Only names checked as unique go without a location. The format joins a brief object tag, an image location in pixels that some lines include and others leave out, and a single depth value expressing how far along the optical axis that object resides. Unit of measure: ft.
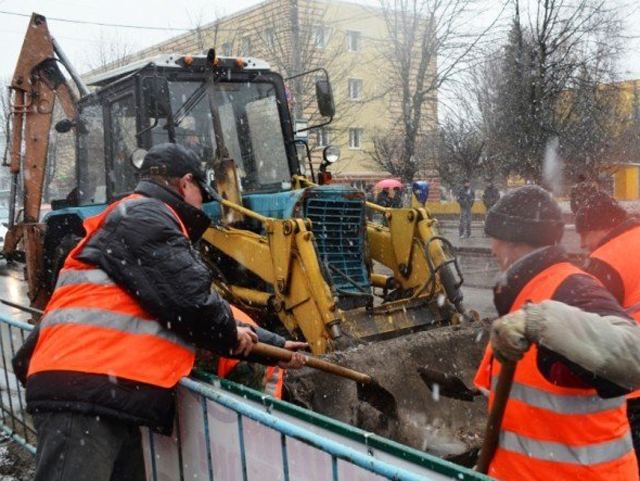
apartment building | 66.59
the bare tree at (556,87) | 53.47
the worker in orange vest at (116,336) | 7.61
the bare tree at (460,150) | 84.89
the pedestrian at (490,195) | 61.57
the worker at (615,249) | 9.32
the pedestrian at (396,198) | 55.85
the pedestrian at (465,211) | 63.10
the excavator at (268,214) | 16.78
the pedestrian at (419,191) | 63.05
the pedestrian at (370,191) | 81.46
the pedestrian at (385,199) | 55.26
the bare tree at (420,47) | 67.05
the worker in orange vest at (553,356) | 5.82
